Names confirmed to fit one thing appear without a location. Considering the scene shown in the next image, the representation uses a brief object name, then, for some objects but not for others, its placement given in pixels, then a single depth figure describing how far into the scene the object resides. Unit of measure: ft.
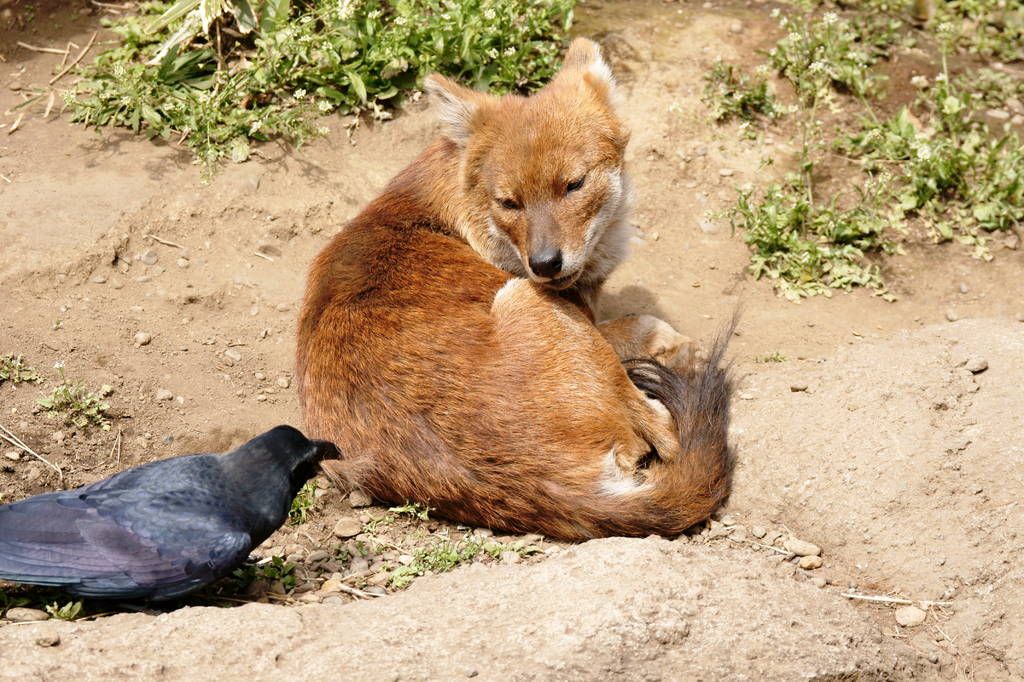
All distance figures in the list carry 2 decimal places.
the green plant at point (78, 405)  34.65
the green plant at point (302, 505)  32.50
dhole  30.12
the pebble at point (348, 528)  31.63
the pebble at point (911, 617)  27.73
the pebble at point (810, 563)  30.25
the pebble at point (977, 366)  33.42
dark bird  24.99
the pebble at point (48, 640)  23.08
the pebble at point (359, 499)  32.71
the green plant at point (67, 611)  25.29
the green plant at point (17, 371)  35.27
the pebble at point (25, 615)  25.46
